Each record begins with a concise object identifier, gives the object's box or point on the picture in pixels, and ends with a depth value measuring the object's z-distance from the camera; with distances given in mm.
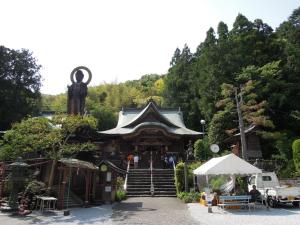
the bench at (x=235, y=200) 14156
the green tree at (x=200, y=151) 25153
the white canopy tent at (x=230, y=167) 14570
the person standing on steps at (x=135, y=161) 25266
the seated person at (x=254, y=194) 14617
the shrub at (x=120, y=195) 18673
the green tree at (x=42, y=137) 16609
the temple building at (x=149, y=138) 28766
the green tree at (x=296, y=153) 21725
